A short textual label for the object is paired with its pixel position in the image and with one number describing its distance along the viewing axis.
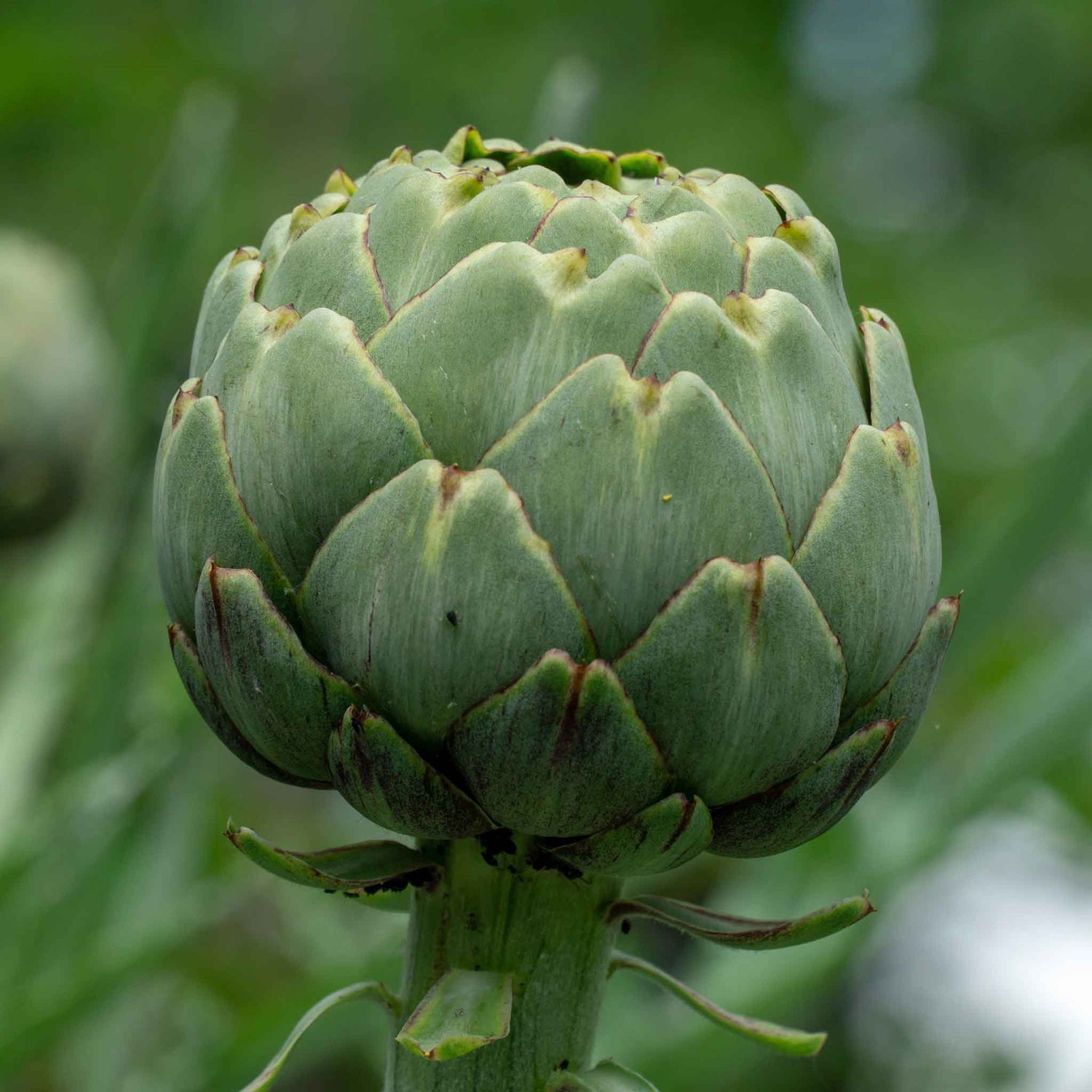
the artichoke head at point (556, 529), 0.80
